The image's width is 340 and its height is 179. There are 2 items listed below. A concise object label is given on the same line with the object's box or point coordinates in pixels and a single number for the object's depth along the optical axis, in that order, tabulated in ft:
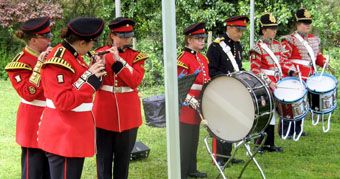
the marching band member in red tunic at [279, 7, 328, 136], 17.80
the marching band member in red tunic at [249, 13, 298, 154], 16.06
